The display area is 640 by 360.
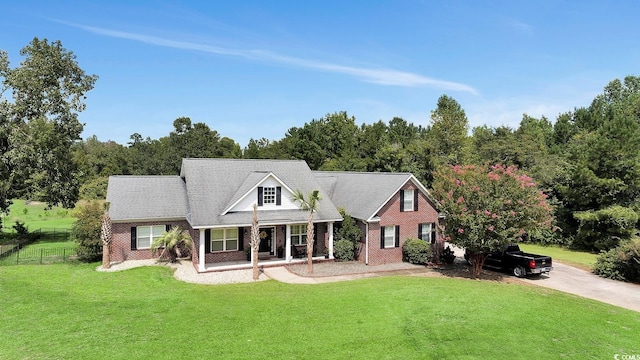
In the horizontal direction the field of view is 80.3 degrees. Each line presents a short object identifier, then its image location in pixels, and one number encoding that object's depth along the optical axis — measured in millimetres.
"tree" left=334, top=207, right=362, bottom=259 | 24641
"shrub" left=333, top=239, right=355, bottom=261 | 24406
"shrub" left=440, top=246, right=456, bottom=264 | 25141
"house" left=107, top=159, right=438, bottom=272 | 23172
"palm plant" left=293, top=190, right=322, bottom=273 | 21203
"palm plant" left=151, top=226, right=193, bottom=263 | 22891
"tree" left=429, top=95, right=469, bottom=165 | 49438
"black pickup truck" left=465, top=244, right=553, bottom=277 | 21672
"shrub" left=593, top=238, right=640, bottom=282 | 21359
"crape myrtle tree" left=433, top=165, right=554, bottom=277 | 19391
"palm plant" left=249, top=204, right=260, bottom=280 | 20406
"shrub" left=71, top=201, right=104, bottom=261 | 23172
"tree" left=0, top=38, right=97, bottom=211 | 30016
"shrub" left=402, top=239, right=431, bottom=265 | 23969
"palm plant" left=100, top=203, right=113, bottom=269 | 21656
